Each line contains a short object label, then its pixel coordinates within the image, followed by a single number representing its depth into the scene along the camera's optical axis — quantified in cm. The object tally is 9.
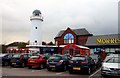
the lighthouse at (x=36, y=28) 2685
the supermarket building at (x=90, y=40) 2129
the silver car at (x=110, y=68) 617
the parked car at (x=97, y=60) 977
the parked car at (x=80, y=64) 731
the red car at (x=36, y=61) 913
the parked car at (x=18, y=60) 982
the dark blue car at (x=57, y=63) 820
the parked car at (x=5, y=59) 1058
